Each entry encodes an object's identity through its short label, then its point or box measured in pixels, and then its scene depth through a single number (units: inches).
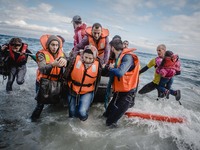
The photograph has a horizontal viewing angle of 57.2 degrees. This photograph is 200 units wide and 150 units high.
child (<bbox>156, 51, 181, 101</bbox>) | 211.0
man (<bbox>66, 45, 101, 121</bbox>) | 134.0
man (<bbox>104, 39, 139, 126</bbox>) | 128.2
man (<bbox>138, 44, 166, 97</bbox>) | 209.6
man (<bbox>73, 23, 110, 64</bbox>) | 167.9
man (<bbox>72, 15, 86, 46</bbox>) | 201.6
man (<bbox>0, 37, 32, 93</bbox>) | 196.7
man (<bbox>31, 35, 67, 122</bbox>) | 123.4
